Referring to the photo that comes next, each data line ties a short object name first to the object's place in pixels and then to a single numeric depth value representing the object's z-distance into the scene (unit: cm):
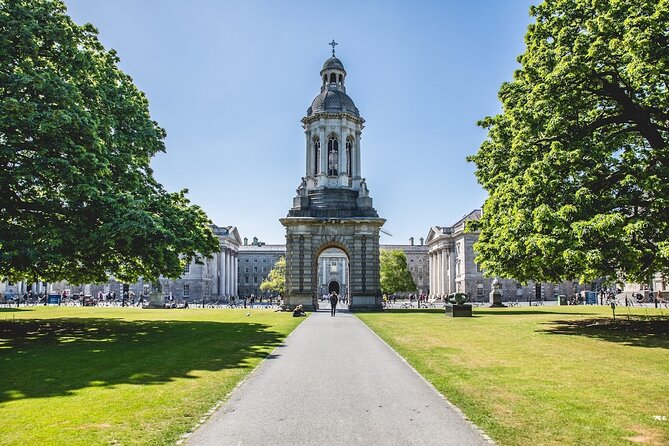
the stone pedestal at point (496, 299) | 5926
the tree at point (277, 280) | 9356
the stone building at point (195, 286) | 9939
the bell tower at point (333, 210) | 4816
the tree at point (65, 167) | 1888
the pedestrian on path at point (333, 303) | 3704
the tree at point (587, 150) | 1831
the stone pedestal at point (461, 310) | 3562
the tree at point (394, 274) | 8738
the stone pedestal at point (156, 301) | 6016
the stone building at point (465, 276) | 9194
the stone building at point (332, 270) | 13225
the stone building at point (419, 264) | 13700
